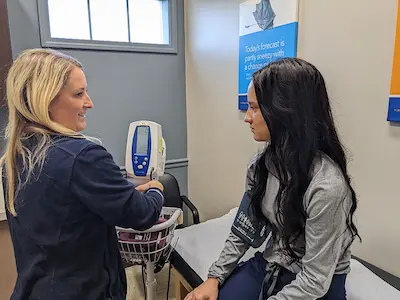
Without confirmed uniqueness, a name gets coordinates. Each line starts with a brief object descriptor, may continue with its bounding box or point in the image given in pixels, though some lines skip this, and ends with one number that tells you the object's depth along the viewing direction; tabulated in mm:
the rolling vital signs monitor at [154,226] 1108
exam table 1075
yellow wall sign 1108
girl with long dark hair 854
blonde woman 835
